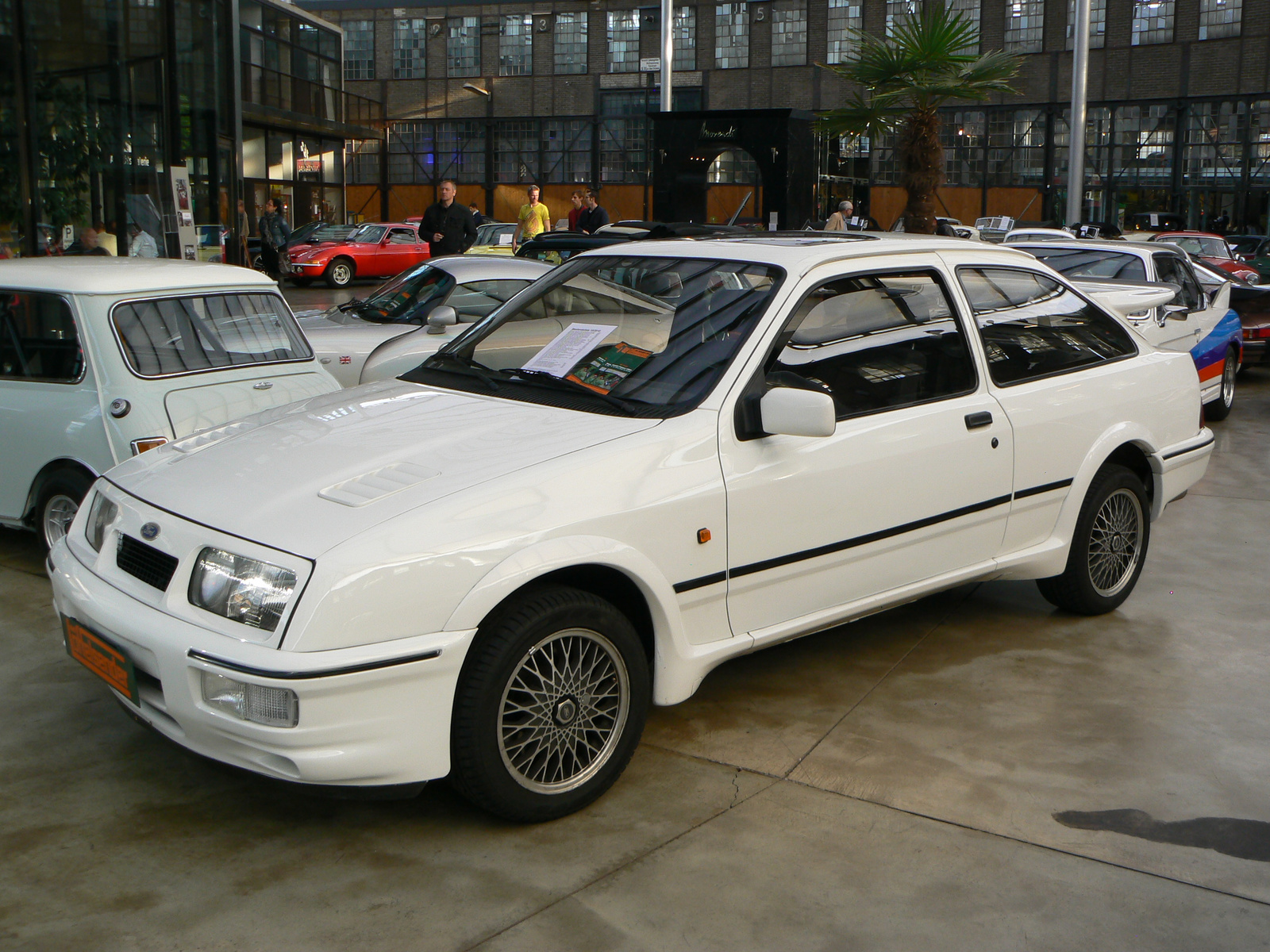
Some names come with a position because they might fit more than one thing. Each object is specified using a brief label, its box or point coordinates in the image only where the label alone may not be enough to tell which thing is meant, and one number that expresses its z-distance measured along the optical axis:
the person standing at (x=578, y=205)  16.23
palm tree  13.77
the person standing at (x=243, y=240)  18.53
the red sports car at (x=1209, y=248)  17.85
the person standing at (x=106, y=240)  14.25
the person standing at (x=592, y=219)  15.41
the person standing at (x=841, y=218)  18.44
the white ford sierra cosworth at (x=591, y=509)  3.14
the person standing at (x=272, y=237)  23.19
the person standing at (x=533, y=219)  16.11
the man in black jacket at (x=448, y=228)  13.94
